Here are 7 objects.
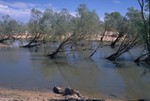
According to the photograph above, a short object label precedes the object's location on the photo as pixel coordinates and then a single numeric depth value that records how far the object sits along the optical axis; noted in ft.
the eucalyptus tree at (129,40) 99.31
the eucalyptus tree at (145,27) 48.56
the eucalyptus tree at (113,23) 166.49
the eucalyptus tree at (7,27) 195.31
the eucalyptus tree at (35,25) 177.15
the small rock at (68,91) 48.02
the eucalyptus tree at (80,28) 111.72
